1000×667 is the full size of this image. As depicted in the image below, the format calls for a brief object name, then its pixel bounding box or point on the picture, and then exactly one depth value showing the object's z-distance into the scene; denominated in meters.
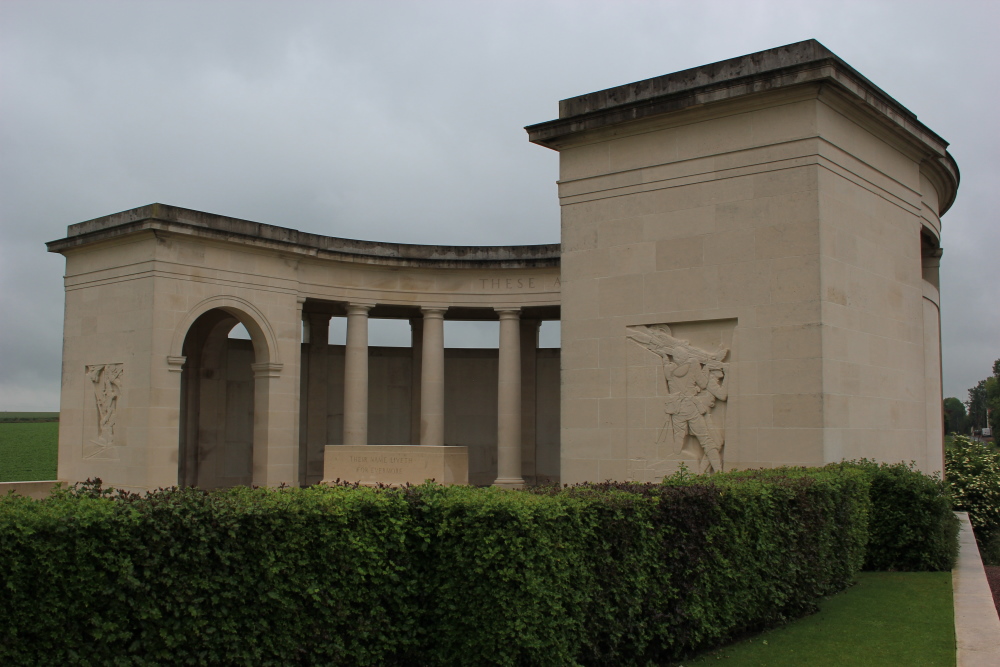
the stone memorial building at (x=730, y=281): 16.61
